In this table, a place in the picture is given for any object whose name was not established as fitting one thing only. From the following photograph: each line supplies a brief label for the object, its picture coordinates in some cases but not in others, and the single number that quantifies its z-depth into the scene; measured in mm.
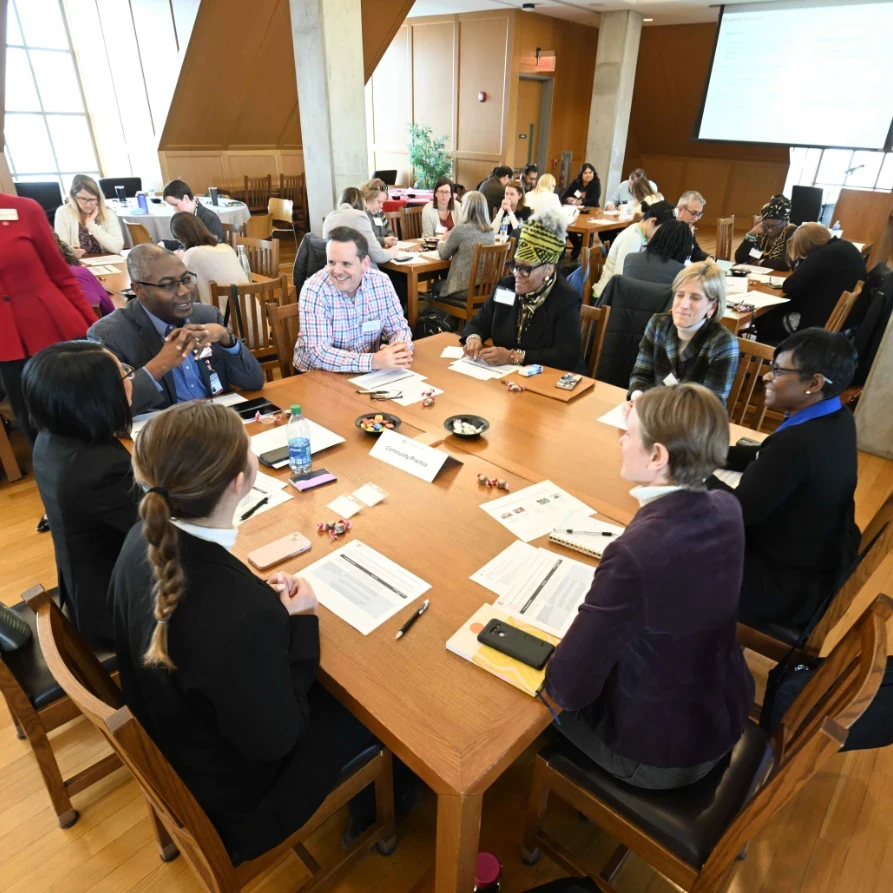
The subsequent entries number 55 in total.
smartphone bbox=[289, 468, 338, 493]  1728
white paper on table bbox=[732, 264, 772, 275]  4582
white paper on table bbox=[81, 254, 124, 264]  4059
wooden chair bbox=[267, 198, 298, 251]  6598
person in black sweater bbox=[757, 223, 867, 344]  3611
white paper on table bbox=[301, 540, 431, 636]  1298
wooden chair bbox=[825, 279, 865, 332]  3162
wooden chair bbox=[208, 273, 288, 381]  3096
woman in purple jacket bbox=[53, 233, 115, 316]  3346
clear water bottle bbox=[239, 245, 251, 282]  3984
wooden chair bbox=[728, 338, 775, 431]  2271
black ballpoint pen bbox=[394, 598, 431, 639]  1240
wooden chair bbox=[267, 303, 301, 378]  2639
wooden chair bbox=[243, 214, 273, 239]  6738
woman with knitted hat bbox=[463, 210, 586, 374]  2725
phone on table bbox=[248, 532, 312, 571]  1418
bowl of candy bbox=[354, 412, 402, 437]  2029
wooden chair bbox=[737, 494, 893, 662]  1399
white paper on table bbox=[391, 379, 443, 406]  2289
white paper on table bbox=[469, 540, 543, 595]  1368
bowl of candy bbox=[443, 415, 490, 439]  2000
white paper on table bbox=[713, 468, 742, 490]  1924
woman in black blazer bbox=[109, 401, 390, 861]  959
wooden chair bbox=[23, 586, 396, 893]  905
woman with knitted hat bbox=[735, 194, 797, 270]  4949
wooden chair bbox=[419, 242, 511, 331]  4355
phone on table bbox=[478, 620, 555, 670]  1166
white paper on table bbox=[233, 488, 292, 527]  1605
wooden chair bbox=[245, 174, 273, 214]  9266
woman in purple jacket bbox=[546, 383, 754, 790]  1038
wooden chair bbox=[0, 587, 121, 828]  1403
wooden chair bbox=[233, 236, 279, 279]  4371
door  9352
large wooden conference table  1039
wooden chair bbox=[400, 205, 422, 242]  6422
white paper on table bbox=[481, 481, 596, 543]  1571
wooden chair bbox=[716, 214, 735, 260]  5805
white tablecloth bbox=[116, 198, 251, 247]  5789
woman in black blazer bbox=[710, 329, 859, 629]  1610
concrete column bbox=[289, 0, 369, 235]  4680
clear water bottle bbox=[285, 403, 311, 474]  1764
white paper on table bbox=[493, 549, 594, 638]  1270
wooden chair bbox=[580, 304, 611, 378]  2793
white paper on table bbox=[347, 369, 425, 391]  2428
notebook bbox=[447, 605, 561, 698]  1139
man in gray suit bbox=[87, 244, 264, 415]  2053
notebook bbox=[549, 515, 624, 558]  1483
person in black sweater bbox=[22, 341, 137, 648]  1372
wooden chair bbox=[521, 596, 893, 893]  959
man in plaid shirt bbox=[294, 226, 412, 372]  2512
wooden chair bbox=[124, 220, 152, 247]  5355
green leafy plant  9602
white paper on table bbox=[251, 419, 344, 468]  1935
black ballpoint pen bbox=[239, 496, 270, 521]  1596
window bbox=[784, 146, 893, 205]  8930
